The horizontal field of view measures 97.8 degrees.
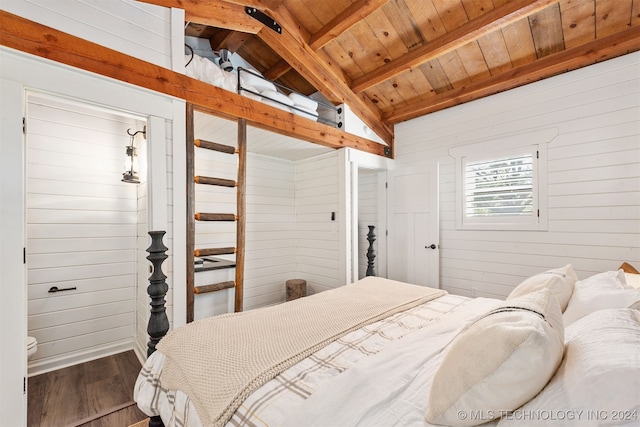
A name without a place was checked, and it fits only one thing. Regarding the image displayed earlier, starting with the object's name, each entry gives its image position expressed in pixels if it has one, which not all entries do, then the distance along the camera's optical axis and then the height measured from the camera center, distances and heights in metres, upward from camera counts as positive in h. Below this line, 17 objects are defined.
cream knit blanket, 1.00 -0.59
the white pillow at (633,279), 1.63 -0.41
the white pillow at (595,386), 0.58 -0.39
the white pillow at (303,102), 3.17 +1.31
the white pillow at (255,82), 2.75 +1.35
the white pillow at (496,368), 0.69 -0.40
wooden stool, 3.81 -1.02
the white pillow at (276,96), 2.86 +1.24
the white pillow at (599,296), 1.17 -0.37
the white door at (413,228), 3.62 -0.18
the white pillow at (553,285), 1.30 -0.35
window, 2.94 +0.29
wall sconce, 2.80 +0.53
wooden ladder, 2.27 -0.01
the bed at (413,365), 0.69 -0.57
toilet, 2.04 -0.95
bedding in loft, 2.47 +1.27
